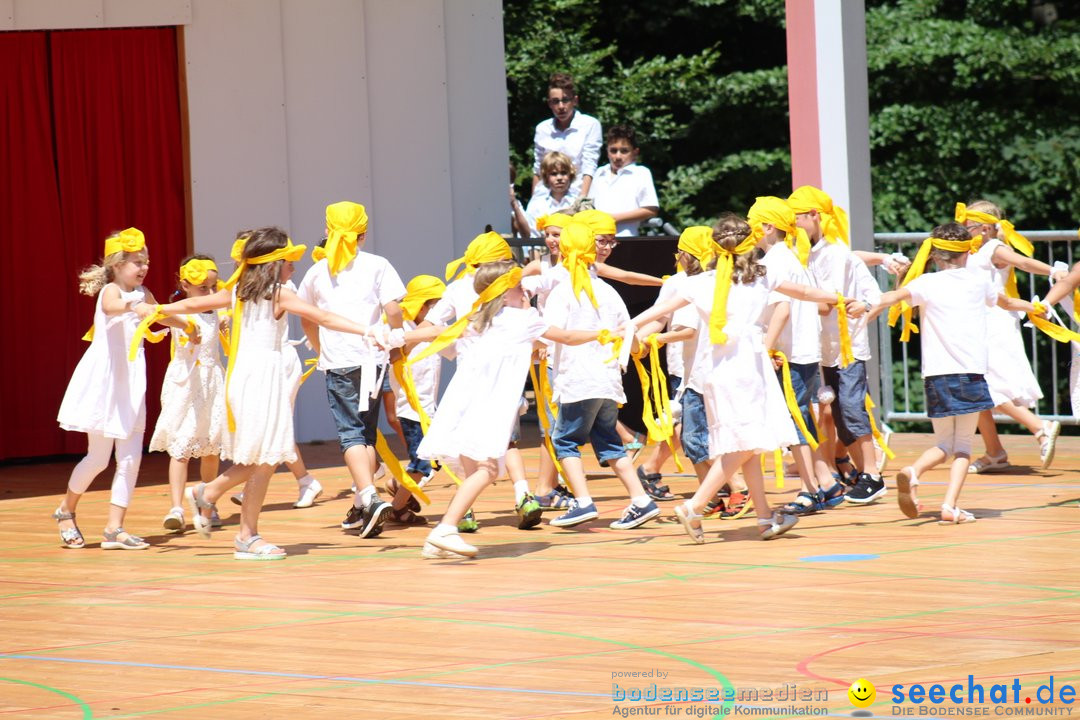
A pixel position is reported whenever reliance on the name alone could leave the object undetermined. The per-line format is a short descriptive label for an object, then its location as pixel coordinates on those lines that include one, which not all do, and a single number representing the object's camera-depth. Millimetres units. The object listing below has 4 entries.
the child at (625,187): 25859
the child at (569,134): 27286
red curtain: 26875
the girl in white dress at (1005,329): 21234
